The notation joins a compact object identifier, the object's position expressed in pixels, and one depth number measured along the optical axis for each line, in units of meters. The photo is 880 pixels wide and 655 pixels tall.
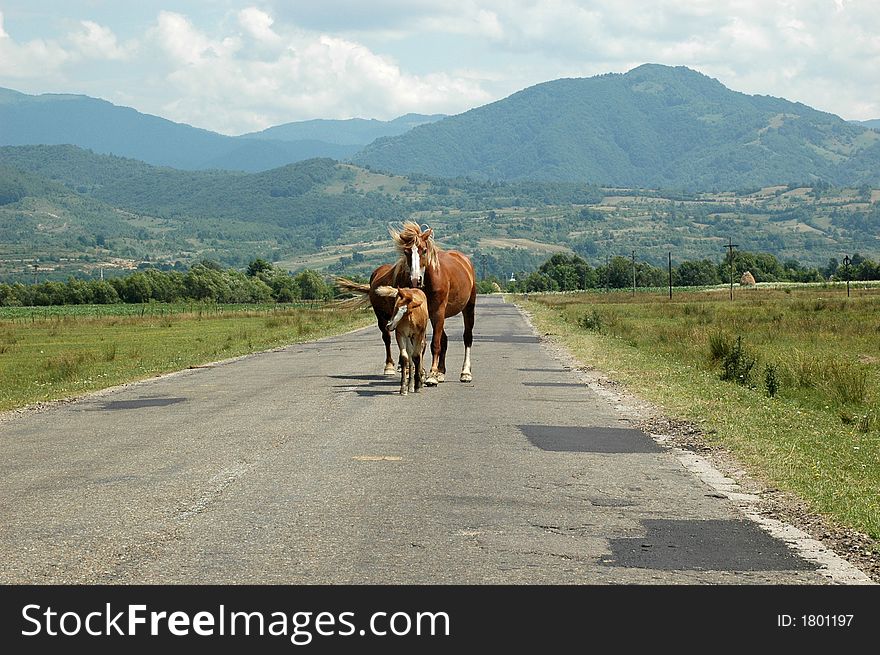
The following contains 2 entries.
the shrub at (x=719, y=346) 27.02
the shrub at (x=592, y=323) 46.50
